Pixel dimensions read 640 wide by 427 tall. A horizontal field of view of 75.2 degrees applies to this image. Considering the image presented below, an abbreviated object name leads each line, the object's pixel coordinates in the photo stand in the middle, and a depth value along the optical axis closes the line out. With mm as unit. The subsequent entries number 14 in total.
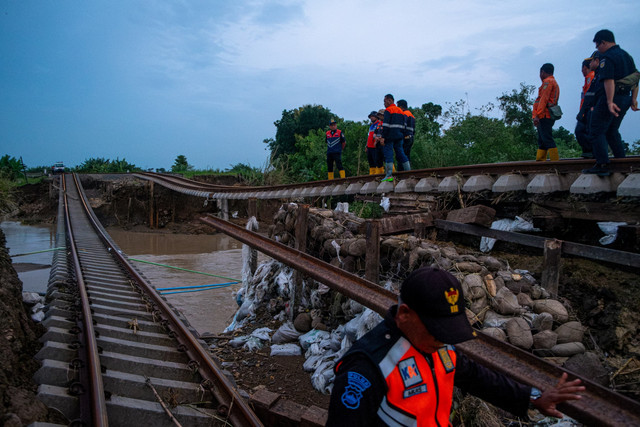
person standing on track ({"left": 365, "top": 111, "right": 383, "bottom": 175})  10812
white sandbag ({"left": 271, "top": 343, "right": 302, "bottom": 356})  5738
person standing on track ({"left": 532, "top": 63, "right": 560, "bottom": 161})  7305
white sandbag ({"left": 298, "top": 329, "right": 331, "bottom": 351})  5750
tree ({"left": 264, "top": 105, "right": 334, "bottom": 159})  28703
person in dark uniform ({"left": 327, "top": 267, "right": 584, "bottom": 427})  1496
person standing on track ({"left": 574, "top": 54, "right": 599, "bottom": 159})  6611
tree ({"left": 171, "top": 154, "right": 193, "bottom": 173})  35959
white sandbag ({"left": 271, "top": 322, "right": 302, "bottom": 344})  6109
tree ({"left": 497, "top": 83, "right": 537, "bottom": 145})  17109
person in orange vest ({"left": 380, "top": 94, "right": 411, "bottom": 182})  9352
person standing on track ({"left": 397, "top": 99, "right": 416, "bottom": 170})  10324
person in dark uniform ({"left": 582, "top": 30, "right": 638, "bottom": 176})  5188
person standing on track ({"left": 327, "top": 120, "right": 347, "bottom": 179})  12062
